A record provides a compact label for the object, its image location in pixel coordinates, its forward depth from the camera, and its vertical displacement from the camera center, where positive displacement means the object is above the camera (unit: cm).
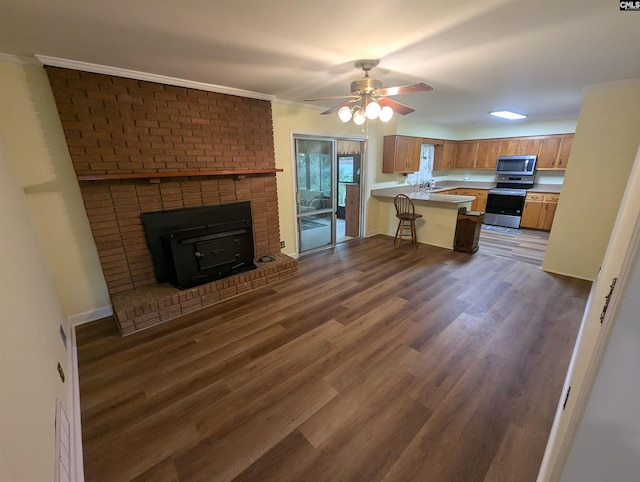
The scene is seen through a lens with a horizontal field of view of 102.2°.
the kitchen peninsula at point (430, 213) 465 -95
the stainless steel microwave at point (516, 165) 600 -8
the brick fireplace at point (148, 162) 244 +4
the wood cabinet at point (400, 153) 523 +20
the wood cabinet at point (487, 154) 660 +19
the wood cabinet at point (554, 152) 558 +19
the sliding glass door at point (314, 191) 432 -45
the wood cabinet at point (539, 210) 567 -107
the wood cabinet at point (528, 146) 595 +35
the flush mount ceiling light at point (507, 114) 478 +88
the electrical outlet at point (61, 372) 172 -133
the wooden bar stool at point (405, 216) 495 -98
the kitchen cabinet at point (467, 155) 696 +19
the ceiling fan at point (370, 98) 224 +58
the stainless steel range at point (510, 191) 601 -67
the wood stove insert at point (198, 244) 288 -88
